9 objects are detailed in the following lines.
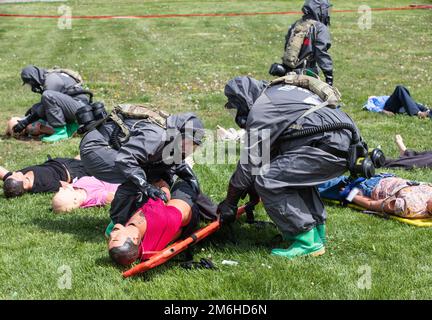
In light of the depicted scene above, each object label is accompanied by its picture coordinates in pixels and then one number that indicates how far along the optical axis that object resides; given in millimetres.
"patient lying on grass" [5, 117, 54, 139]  9172
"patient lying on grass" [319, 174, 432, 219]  5676
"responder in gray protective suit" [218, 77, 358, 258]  4742
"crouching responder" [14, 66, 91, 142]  8969
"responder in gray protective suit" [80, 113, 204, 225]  4781
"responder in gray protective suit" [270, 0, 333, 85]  8586
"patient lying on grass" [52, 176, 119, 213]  6109
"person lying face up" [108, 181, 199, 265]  4520
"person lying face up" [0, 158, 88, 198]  6586
